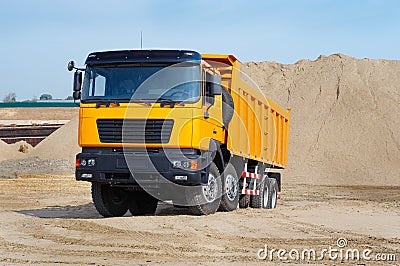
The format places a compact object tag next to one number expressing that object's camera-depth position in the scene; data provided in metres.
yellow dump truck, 12.13
